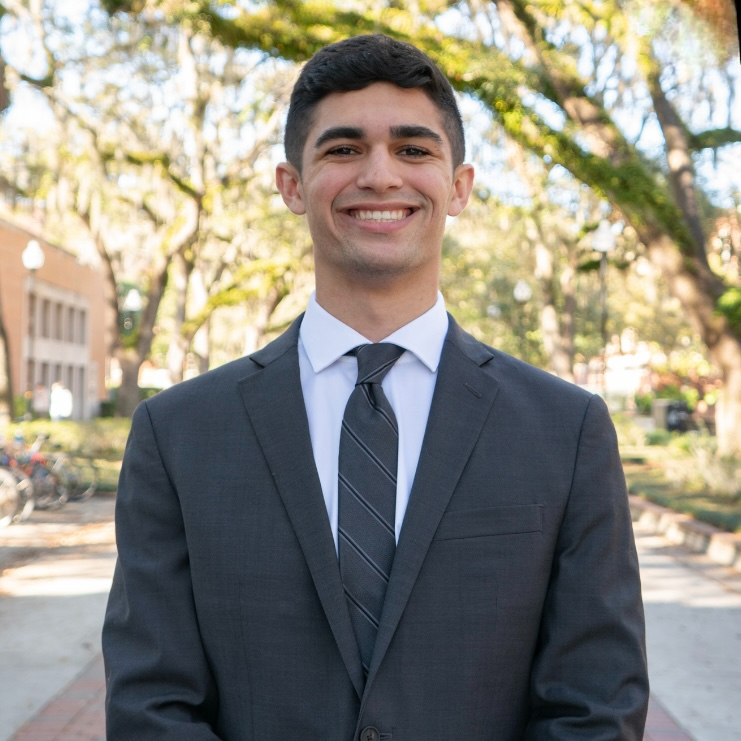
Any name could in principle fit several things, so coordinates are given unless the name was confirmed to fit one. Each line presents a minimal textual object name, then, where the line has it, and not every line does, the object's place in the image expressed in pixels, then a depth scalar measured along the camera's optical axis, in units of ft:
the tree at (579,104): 47.93
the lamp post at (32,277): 65.67
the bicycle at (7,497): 42.63
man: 6.68
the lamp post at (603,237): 63.46
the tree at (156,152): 69.82
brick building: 113.80
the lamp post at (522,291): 89.92
